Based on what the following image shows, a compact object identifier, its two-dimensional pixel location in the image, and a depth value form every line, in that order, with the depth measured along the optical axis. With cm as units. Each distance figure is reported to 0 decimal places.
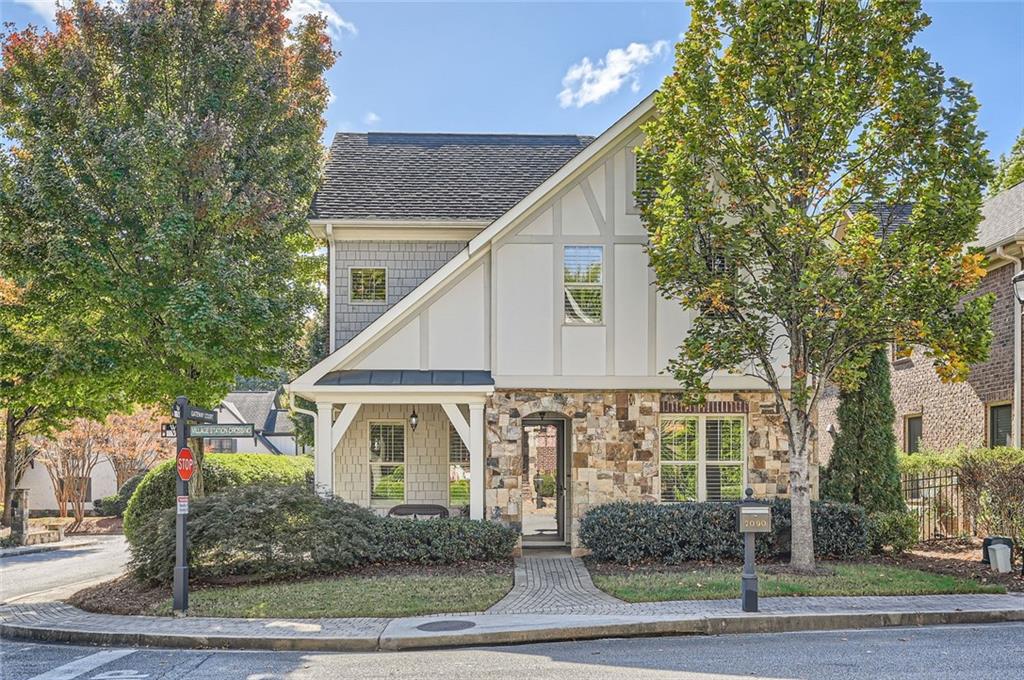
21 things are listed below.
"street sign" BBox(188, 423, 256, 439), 1078
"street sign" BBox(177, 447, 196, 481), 1055
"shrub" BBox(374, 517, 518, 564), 1328
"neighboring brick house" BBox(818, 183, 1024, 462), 1675
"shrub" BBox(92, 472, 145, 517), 2895
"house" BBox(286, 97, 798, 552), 1436
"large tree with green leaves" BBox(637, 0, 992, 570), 1127
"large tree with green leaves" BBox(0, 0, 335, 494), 1261
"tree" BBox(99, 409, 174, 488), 2805
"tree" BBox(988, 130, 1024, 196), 3105
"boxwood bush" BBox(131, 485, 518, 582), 1220
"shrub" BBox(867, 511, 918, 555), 1374
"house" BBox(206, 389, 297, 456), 4184
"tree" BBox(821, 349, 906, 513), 1455
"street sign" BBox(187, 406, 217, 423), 1101
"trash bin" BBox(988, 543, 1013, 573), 1202
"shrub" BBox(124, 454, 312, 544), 1527
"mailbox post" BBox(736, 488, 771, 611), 977
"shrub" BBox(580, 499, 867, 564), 1329
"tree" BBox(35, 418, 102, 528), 2716
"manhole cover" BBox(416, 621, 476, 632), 934
